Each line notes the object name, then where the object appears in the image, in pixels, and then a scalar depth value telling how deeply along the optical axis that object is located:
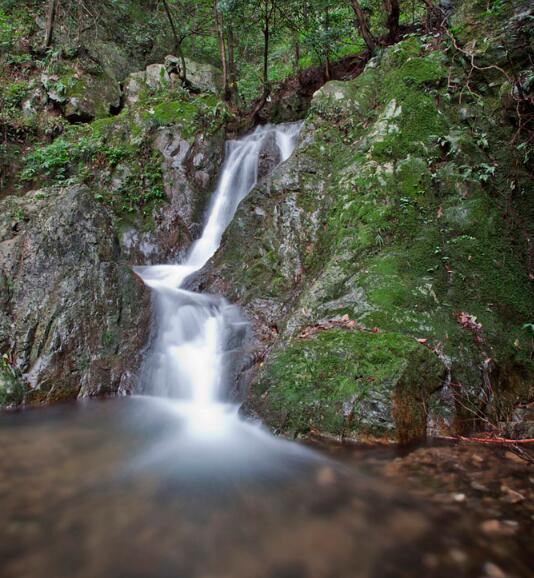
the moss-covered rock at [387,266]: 3.82
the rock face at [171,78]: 12.57
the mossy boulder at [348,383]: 3.58
